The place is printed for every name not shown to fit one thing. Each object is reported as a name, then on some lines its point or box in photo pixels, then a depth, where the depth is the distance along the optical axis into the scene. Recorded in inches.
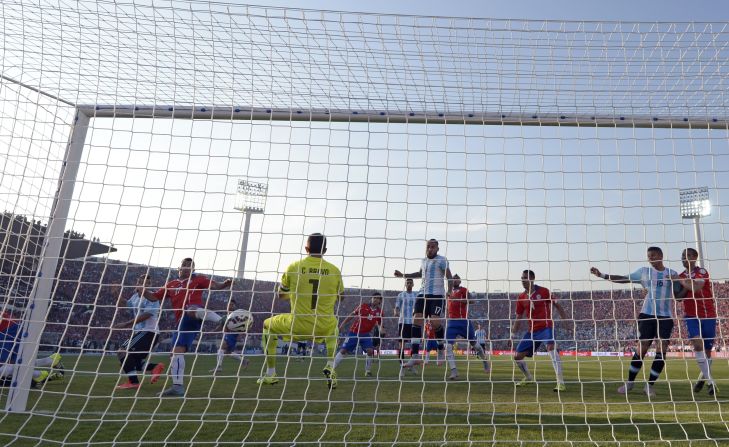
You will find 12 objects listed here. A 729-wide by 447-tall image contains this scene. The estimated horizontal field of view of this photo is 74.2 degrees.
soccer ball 248.4
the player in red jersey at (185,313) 230.7
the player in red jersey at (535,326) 265.6
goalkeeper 203.7
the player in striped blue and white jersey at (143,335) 261.0
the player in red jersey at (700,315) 237.3
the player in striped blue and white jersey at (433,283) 289.4
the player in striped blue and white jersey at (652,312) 233.3
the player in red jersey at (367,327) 380.8
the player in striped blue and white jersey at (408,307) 354.6
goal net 193.6
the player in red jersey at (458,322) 343.0
